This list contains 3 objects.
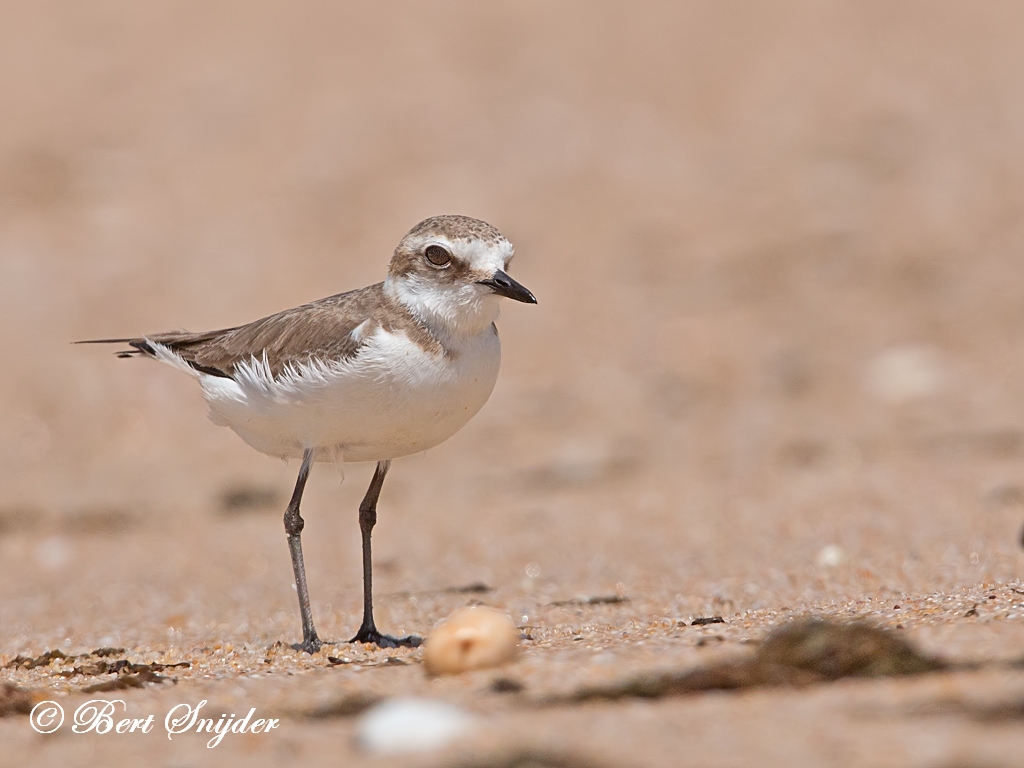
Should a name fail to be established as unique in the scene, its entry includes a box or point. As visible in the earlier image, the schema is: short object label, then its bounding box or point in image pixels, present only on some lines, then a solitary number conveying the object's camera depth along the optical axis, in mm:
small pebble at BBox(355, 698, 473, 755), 5855
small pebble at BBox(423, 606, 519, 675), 7238
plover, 8930
